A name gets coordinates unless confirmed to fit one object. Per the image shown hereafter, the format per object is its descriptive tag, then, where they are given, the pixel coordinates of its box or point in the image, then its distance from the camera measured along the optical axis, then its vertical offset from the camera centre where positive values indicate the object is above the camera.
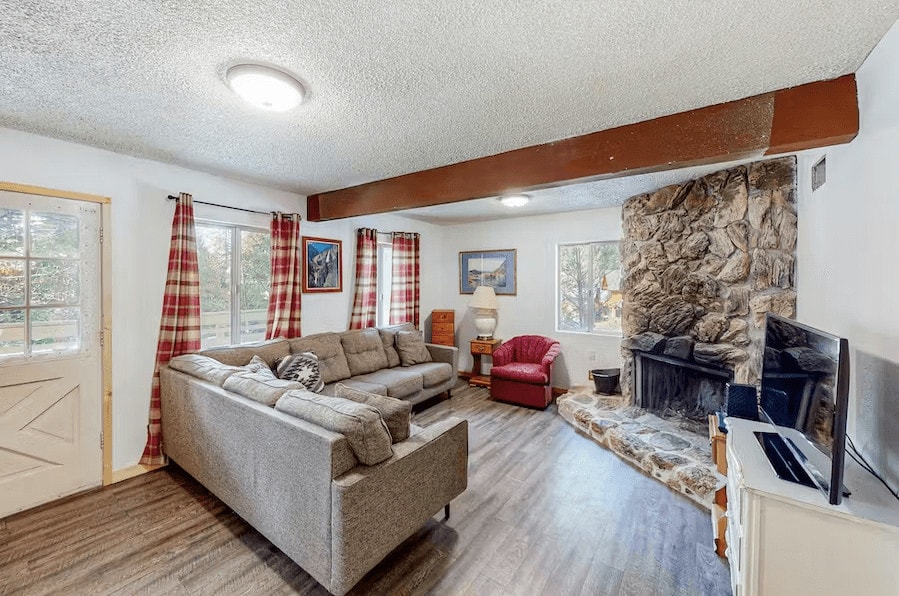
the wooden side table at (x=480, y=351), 5.16 -0.82
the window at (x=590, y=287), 4.54 +0.09
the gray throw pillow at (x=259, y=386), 2.06 -0.56
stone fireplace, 2.83 +0.13
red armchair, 4.25 -0.91
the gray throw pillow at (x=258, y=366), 2.83 -0.59
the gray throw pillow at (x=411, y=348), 4.52 -0.69
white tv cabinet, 1.18 -0.81
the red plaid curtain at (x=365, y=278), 4.48 +0.16
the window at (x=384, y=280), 5.11 +0.16
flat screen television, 1.22 -0.42
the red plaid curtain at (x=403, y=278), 5.07 +0.19
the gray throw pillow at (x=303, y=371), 3.20 -0.70
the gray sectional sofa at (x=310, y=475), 1.62 -0.95
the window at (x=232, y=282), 3.31 +0.08
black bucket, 4.23 -1.00
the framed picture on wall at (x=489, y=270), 5.33 +0.33
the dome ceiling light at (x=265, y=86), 1.57 +0.91
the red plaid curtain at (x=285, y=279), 3.65 +0.12
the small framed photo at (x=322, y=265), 4.01 +0.29
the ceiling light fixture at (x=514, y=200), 3.93 +1.00
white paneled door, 2.30 -0.40
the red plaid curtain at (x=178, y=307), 2.85 -0.14
